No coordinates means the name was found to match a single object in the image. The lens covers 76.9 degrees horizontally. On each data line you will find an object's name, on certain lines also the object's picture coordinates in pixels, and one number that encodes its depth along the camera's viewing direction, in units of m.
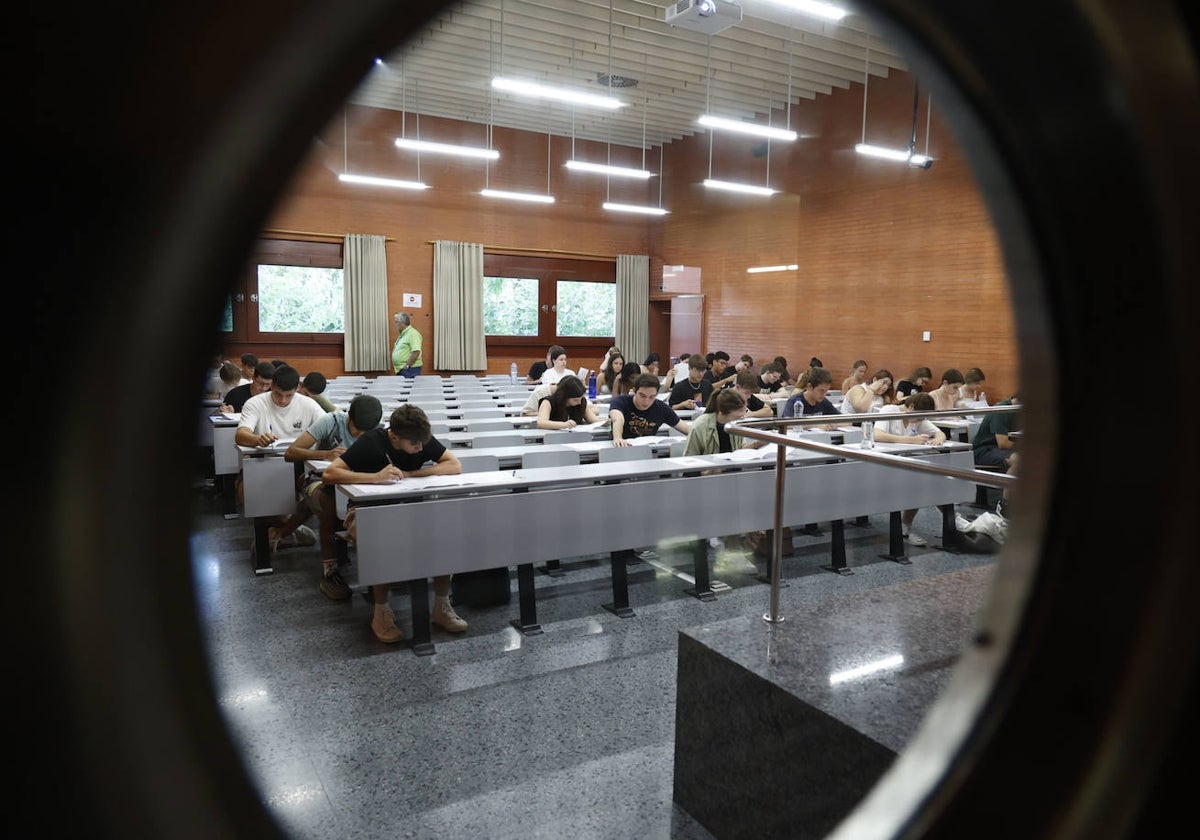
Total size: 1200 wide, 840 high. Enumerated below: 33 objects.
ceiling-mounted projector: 6.79
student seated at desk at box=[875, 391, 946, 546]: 5.33
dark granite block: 1.74
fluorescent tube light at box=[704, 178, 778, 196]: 9.30
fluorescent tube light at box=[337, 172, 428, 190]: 9.60
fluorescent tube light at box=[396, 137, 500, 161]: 8.23
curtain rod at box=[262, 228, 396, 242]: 11.89
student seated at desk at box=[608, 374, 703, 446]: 5.28
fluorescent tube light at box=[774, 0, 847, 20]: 5.24
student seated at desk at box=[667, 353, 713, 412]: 7.54
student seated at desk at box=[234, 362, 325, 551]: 4.86
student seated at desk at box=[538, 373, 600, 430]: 6.00
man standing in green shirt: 12.02
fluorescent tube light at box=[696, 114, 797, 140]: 7.37
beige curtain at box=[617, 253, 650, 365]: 14.75
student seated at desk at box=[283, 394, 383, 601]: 4.07
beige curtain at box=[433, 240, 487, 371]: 13.05
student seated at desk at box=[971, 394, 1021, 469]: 5.73
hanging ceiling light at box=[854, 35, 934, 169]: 8.02
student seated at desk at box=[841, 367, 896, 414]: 6.98
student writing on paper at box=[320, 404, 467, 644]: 3.51
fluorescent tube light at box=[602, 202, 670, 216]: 10.60
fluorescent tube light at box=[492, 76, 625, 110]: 6.46
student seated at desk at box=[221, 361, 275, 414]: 5.88
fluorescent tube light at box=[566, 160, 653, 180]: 9.04
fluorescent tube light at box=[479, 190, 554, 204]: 10.14
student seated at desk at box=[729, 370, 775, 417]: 5.74
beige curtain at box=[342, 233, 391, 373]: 12.30
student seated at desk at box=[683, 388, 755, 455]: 4.72
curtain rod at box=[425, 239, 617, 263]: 13.51
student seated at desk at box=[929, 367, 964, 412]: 7.15
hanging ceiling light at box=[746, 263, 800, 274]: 11.77
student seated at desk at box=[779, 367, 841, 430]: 5.70
